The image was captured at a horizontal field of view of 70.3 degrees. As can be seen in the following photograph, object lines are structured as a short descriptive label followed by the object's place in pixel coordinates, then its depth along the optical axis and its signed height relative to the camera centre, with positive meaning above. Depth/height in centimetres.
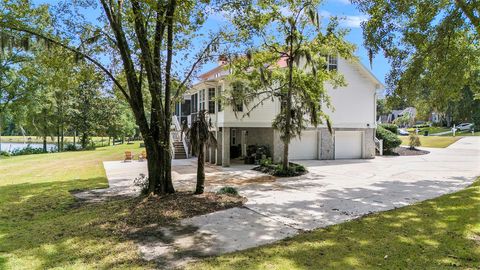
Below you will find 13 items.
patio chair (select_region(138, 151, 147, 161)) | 2298 -164
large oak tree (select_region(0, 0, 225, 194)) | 935 +265
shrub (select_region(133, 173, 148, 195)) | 1040 -170
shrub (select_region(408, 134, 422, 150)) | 2925 -78
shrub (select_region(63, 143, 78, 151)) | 3793 -166
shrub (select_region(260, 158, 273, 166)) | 1757 -155
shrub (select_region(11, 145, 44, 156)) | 3446 -185
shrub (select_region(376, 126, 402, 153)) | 2602 -64
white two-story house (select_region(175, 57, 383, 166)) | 2056 +37
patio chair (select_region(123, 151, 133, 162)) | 2270 -154
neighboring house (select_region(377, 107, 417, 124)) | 8621 +394
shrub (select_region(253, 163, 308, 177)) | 1545 -179
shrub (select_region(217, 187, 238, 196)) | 1074 -187
